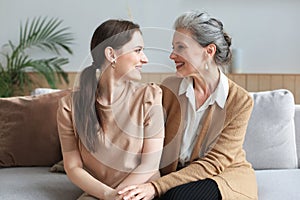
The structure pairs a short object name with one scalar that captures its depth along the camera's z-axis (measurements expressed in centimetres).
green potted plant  360
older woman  198
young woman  188
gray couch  225
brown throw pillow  244
